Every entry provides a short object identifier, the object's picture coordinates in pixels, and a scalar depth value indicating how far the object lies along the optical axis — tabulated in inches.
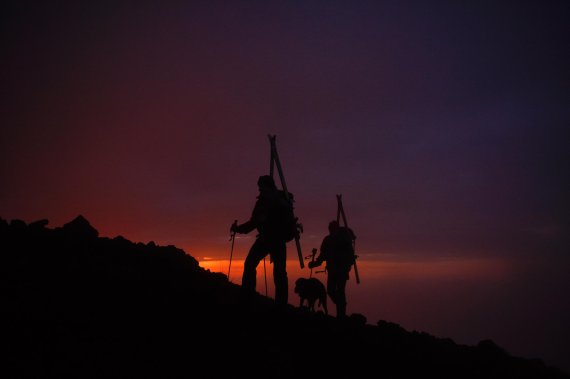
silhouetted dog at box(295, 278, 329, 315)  566.3
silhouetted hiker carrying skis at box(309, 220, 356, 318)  445.4
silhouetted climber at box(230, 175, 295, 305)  310.7
